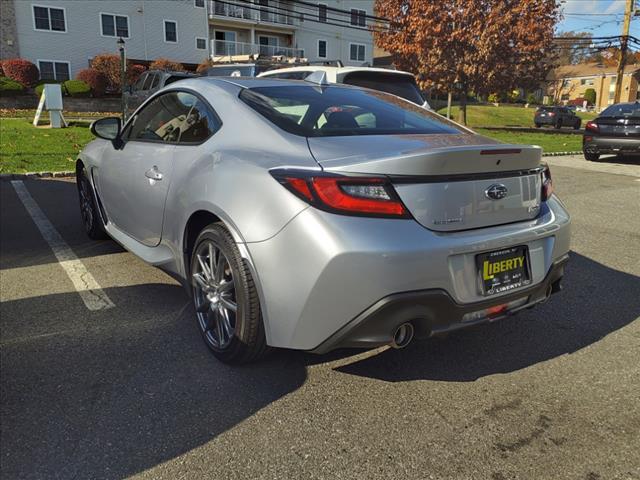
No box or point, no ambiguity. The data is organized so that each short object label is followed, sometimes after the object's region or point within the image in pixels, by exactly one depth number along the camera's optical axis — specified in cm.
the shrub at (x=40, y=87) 2661
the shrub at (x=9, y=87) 2606
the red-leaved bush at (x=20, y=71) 2809
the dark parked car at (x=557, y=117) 3319
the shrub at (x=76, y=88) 2781
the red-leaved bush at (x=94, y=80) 2917
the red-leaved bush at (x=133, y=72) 3125
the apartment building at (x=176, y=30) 3153
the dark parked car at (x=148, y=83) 1458
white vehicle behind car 774
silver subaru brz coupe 232
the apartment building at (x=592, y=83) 7712
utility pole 2708
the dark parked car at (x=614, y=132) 1290
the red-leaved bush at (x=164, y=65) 3181
